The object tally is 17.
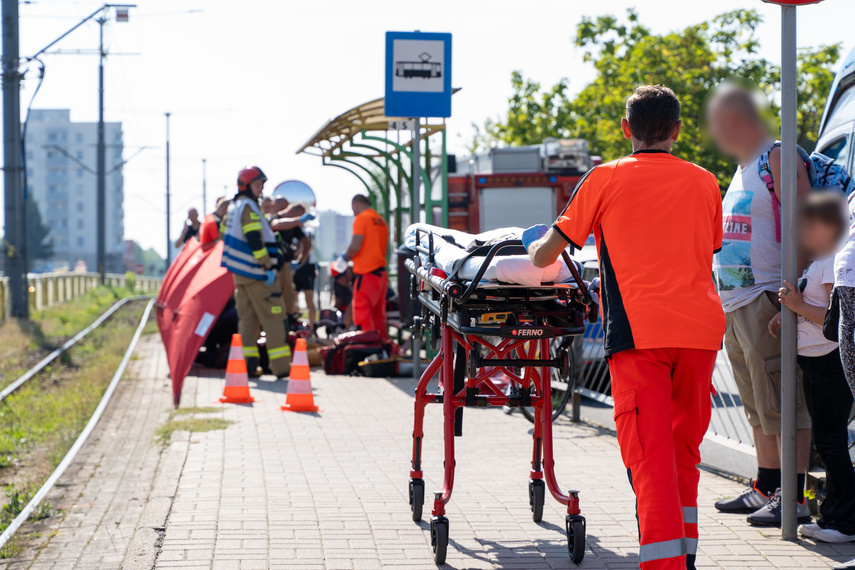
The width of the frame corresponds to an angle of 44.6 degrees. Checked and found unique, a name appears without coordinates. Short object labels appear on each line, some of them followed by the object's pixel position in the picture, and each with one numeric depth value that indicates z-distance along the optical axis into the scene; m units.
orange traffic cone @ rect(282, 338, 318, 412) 9.48
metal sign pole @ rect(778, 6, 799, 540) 4.86
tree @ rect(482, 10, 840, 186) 25.97
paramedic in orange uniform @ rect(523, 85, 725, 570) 3.81
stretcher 4.67
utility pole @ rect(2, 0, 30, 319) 22.05
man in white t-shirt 5.28
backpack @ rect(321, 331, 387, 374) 12.38
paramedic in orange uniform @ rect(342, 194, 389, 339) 12.59
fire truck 15.62
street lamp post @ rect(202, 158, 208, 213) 73.72
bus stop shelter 12.43
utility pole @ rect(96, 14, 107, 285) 38.36
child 4.86
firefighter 11.34
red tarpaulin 11.42
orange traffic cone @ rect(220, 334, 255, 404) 10.03
